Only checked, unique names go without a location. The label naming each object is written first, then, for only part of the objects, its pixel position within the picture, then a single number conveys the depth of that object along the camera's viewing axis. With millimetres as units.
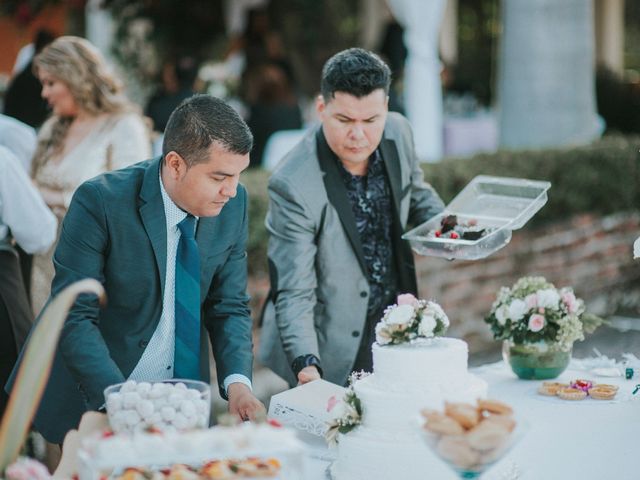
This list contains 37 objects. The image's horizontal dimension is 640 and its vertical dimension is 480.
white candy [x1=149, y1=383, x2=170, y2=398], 2432
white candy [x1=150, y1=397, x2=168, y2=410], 2410
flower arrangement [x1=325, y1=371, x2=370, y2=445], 2836
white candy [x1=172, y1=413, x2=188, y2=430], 2373
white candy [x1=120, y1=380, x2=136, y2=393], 2463
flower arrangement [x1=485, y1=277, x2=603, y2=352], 3812
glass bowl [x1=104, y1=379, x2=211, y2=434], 2381
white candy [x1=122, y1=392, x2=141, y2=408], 2402
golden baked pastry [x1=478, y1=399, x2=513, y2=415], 2361
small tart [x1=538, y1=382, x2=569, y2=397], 3691
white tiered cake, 2754
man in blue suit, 2850
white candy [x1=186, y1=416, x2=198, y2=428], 2387
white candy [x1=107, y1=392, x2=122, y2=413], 2402
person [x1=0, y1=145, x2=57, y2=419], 3988
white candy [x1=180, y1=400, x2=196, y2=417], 2393
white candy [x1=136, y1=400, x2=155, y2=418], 2381
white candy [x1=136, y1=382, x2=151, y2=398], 2432
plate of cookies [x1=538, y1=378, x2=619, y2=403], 3641
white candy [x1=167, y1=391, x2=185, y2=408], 2402
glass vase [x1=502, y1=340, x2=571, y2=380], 3832
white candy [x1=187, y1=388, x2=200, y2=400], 2438
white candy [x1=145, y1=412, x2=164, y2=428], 2377
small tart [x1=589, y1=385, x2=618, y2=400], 3645
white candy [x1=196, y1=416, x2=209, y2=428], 2410
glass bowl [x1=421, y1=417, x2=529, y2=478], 2225
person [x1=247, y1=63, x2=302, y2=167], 8625
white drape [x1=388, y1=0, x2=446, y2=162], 9258
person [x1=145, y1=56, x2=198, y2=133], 7934
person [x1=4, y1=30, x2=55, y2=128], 6809
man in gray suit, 3580
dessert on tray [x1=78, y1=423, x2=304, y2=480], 2061
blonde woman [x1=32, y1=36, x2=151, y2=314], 4840
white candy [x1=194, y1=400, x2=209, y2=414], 2426
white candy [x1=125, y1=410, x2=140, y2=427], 2383
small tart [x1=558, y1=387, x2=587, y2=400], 3627
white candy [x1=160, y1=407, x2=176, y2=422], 2381
